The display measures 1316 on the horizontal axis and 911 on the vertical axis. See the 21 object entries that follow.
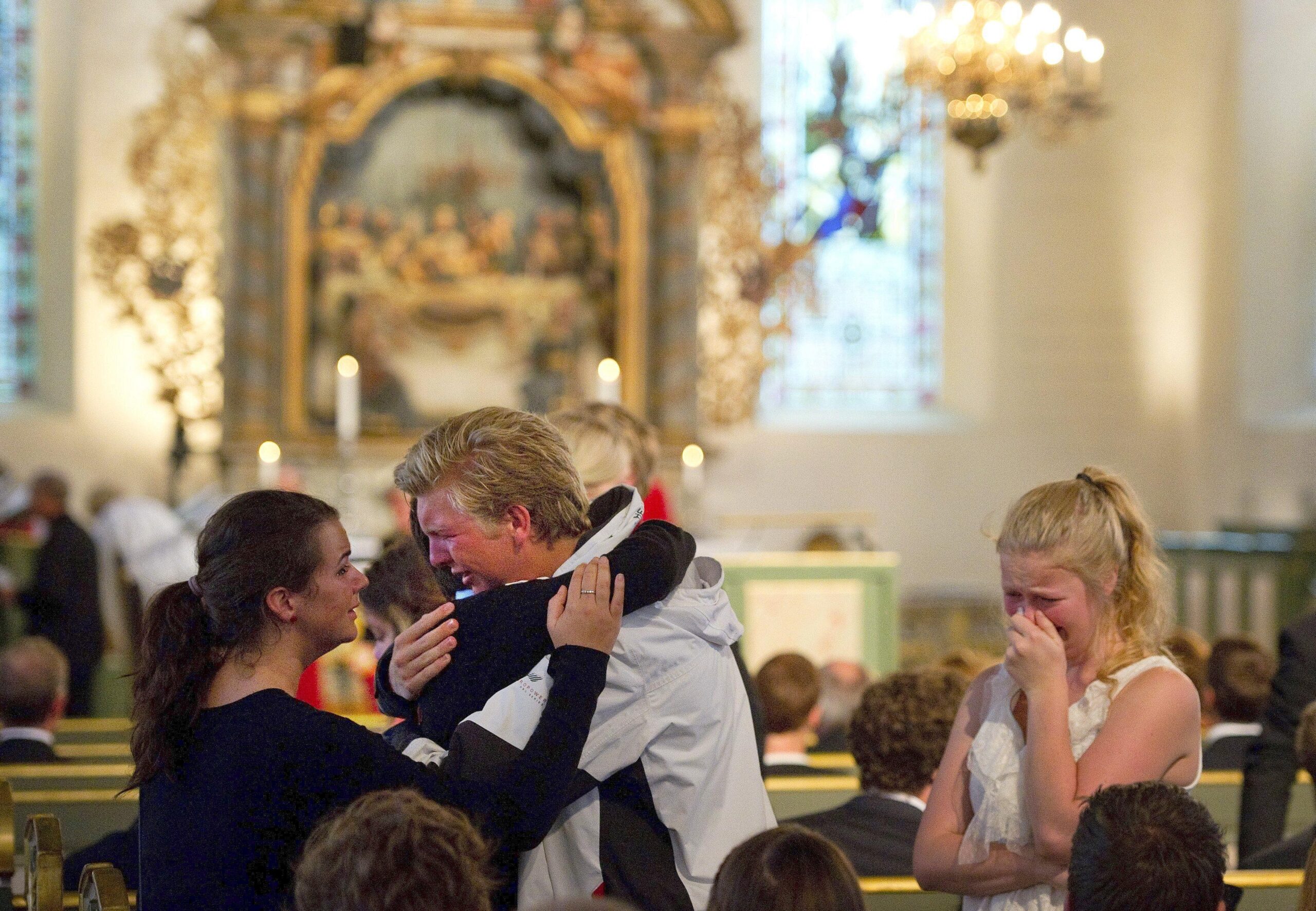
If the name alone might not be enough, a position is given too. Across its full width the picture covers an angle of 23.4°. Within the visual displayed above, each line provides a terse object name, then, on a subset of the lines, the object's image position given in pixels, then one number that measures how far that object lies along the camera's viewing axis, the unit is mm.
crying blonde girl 4619
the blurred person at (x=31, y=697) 8653
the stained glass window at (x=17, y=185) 22232
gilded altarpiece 20361
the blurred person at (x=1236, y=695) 8908
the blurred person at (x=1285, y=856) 6819
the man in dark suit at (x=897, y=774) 6314
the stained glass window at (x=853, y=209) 24059
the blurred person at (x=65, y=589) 17202
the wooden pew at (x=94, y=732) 11805
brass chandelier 15720
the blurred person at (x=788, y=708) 8474
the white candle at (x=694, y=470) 15308
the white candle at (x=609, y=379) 15780
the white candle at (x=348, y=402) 15630
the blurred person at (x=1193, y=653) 8895
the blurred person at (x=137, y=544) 16962
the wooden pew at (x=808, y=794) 7882
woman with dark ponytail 4087
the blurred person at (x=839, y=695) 10083
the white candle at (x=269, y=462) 13744
